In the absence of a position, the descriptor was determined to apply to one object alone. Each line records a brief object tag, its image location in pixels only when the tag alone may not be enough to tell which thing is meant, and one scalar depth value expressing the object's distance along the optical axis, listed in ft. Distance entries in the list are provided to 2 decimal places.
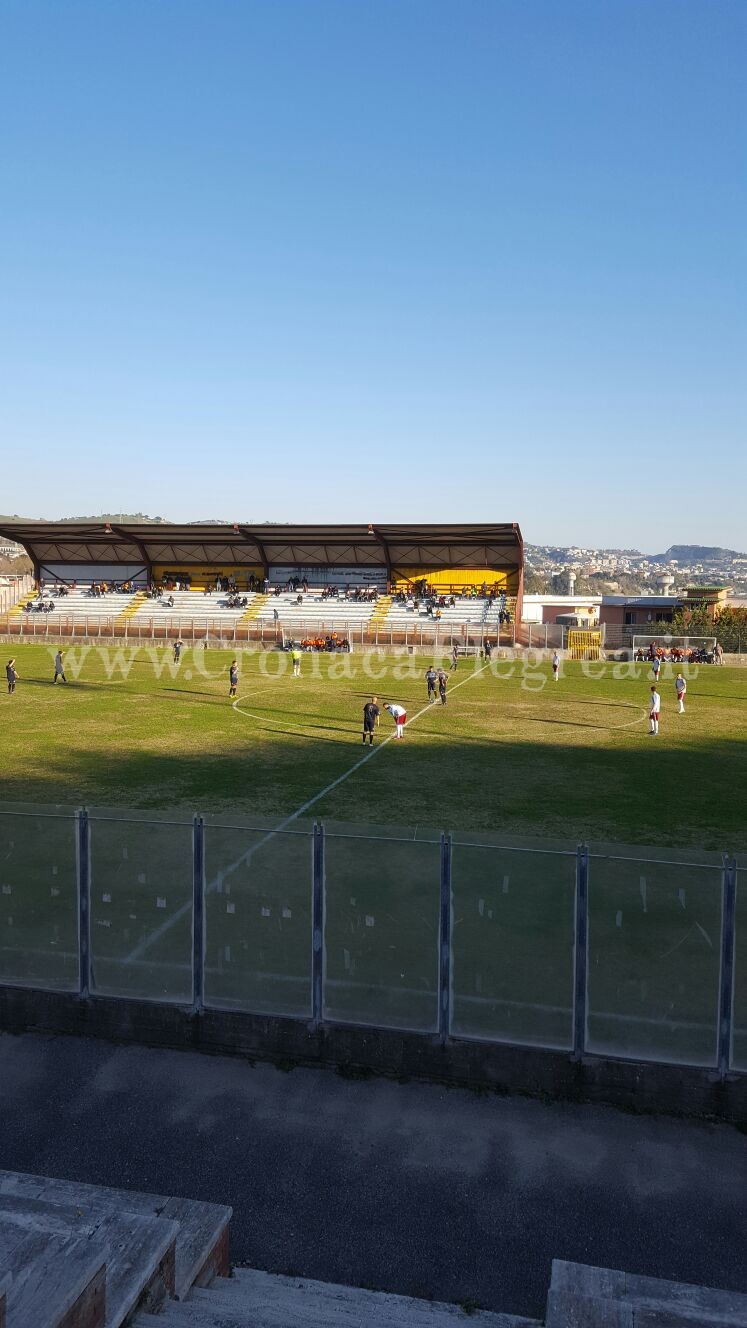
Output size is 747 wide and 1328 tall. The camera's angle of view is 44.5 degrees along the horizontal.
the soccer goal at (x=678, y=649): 175.52
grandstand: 208.13
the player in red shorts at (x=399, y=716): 84.09
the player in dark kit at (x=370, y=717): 82.94
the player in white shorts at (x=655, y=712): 90.38
